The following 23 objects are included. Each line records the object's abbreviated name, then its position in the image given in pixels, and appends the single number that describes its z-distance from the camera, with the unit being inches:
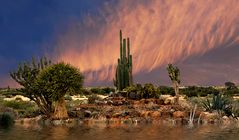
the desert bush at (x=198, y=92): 2128.7
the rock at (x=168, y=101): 1079.9
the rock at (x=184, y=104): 1049.6
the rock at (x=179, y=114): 926.3
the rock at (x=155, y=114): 932.6
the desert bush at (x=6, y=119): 876.3
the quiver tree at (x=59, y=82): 968.5
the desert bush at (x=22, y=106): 1095.1
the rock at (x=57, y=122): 883.0
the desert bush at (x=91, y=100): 1135.9
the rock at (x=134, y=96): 1129.2
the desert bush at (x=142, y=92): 1132.0
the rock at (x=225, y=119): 880.0
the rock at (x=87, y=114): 957.9
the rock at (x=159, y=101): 1082.0
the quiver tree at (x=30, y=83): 1008.0
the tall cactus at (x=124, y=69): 1289.9
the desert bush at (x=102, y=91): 2292.3
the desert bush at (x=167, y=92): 2040.3
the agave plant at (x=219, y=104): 975.0
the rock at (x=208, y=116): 903.0
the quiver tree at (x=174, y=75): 1176.4
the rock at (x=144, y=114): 937.1
